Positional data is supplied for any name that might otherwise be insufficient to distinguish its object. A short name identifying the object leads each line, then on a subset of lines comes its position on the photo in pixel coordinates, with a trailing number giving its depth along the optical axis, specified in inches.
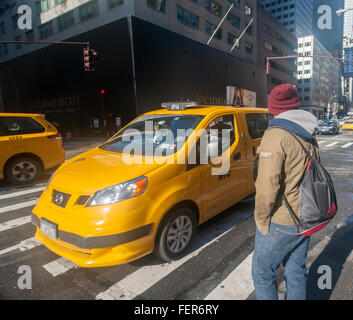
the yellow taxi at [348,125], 1205.3
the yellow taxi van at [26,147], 246.5
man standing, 71.6
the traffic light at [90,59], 538.9
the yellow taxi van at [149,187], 102.3
